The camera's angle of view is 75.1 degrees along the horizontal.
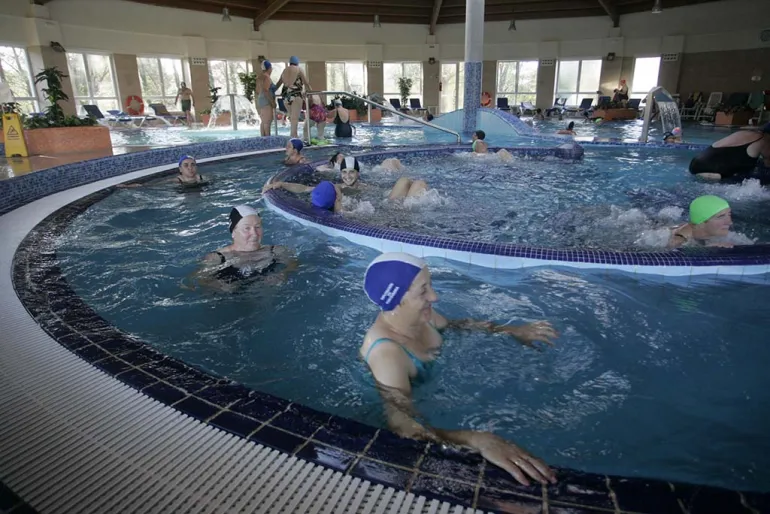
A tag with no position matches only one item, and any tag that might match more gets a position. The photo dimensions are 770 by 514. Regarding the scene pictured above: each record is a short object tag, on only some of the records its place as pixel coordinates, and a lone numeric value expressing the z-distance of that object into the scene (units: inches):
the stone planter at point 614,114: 726.6
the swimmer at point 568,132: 471.8
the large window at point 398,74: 924.0
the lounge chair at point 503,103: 863.9
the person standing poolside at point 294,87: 409.4
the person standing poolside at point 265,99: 414.7
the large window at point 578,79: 869.2
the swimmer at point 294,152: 318.1
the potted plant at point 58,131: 344.5
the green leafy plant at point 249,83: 702.5
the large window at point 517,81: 897.5
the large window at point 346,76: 898.7
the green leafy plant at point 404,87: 877.2
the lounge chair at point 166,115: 672.4
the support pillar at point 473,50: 474.0
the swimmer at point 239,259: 143.6
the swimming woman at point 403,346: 72.2
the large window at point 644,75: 810.2
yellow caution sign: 321.7
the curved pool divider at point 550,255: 140.8
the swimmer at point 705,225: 148.6
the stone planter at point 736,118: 604.1
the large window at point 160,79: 736.3
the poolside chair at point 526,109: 820.8
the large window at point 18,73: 574.9
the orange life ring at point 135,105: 684.7
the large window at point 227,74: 813.2
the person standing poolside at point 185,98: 682.8
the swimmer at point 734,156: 249.0
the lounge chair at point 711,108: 672.4
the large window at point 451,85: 929.6
